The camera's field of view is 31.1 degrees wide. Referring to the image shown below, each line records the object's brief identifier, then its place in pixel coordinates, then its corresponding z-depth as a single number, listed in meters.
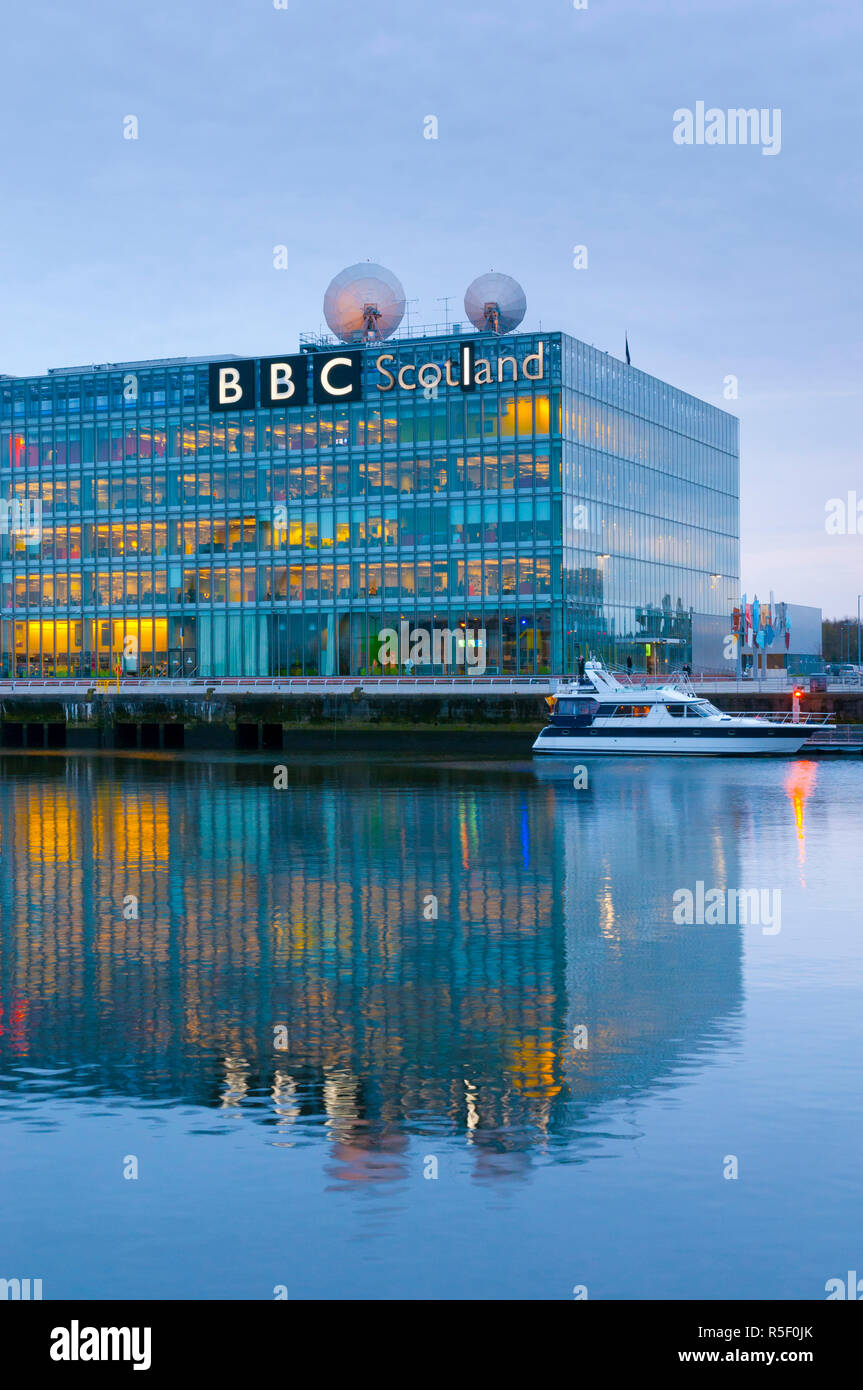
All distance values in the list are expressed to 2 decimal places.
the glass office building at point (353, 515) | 122.69
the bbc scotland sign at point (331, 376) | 122.00
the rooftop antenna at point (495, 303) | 124.38
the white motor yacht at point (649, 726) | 82.38
